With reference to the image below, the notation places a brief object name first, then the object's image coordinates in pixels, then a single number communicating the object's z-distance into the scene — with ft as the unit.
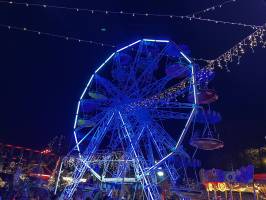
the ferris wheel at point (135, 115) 49.57
